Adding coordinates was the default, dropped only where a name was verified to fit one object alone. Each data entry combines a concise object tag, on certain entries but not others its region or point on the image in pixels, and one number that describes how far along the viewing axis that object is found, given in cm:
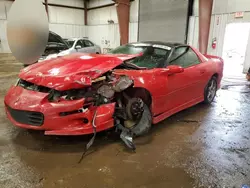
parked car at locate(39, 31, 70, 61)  776
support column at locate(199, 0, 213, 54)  767
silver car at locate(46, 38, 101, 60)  808
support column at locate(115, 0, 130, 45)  1005
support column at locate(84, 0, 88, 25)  1670
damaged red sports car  220
